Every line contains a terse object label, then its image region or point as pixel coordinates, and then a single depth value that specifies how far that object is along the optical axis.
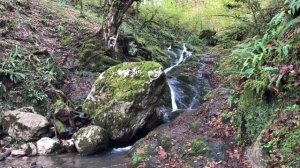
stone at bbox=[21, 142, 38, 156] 6.87
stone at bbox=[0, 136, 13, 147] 7.18
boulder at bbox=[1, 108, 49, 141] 7.32
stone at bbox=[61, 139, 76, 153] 7.14
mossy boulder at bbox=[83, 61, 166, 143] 7.52
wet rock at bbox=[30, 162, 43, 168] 6.03
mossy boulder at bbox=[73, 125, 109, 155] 6.99
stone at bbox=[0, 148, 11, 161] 6.62
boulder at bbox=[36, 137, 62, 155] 6.98
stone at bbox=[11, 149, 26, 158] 6.76
